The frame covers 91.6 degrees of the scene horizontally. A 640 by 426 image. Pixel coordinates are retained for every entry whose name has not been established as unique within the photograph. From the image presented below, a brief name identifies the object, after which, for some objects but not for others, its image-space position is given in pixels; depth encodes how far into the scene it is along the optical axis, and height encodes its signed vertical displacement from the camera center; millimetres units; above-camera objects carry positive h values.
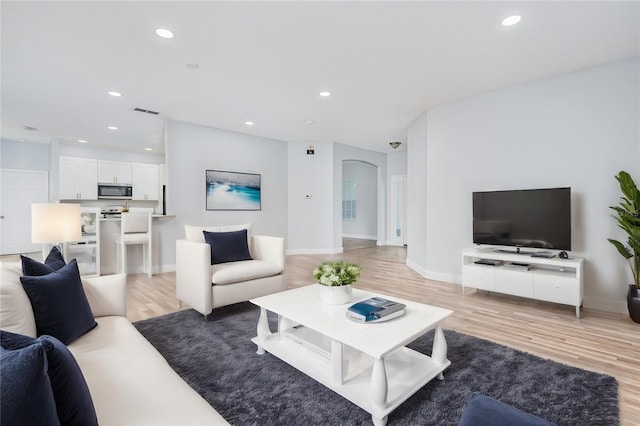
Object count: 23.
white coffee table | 1545 -853
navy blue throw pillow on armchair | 3258 -351
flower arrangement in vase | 2113 -463
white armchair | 2873 -600
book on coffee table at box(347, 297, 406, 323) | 1827 -591
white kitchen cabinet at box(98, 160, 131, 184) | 7318 +1012
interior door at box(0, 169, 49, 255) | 6781 +242
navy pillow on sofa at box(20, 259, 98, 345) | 1437 -446
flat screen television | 3281 -63
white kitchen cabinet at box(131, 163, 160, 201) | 7793 +820
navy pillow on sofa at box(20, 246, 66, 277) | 1581 -283
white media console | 3078 -682
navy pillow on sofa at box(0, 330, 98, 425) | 805 -451
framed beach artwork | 5785 +446
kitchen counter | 4945 -58
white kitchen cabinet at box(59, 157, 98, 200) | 6863 +792
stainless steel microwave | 7285 +540
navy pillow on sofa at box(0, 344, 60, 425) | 619 -364
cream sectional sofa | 1007 -645
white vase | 2125 -560
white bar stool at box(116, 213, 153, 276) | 4797 -308
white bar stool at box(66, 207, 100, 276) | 4535 -478
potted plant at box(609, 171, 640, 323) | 2830 -131
